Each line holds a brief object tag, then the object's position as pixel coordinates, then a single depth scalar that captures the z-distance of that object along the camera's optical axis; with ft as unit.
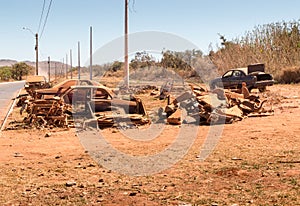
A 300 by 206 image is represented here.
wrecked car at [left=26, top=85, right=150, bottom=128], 42.91
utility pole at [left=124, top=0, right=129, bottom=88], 88.88
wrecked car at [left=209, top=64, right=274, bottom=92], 79.92
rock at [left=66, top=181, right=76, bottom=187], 21.67
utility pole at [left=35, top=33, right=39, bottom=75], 142.61
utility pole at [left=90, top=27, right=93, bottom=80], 166.05
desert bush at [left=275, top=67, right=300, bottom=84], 111.23
